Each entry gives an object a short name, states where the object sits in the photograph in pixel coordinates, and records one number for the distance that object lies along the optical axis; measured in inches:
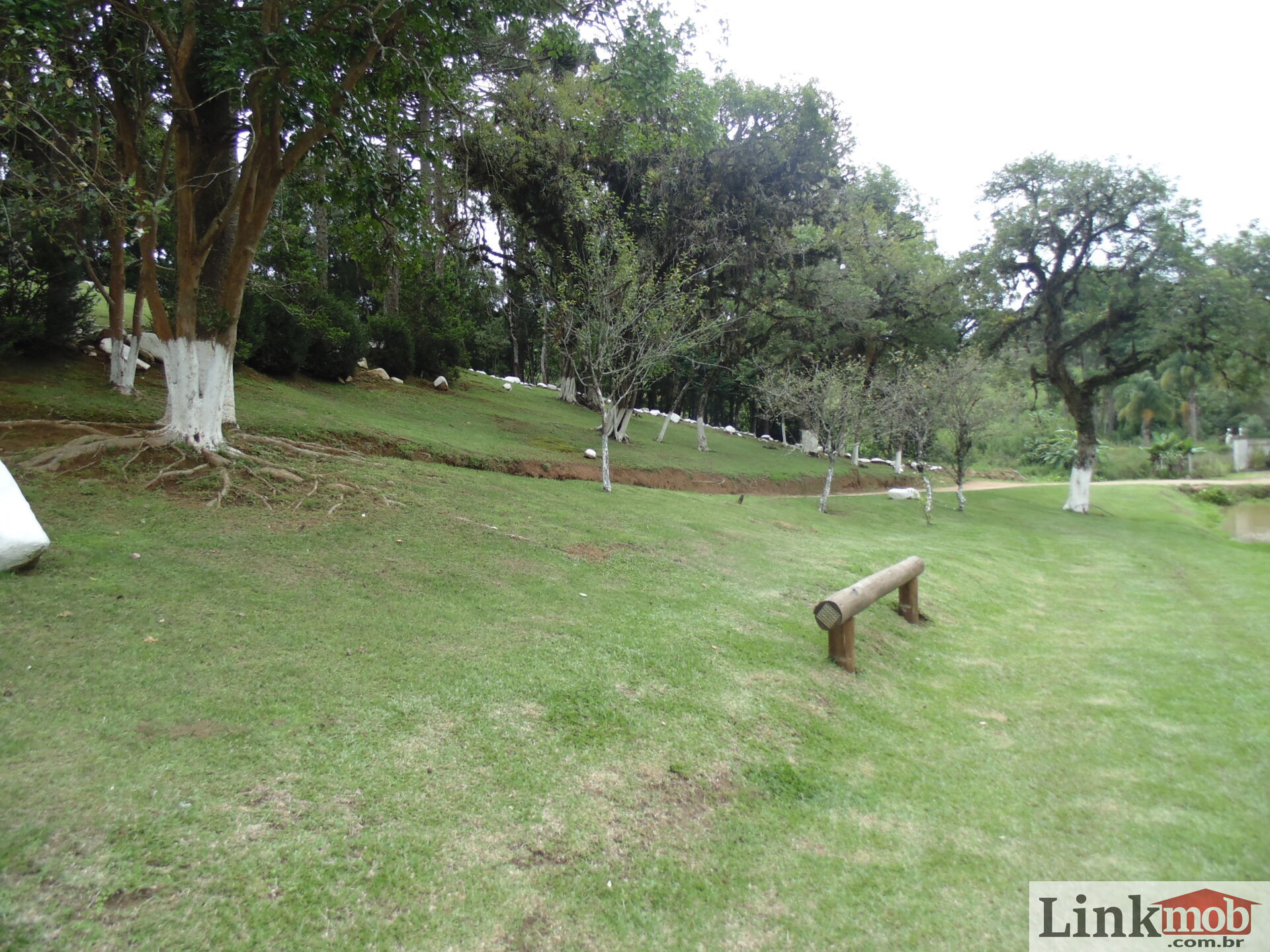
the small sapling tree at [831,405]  717.3
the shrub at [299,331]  613.3
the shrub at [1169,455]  1638.8
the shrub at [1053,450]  1772.9
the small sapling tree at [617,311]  551.8
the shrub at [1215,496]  1229.6
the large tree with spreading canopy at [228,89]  277.6
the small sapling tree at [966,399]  815.7
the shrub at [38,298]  444.1
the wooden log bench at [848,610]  230.1
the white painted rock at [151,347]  533.5
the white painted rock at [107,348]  520.1
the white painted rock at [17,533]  187.9
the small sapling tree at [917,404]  796.6
